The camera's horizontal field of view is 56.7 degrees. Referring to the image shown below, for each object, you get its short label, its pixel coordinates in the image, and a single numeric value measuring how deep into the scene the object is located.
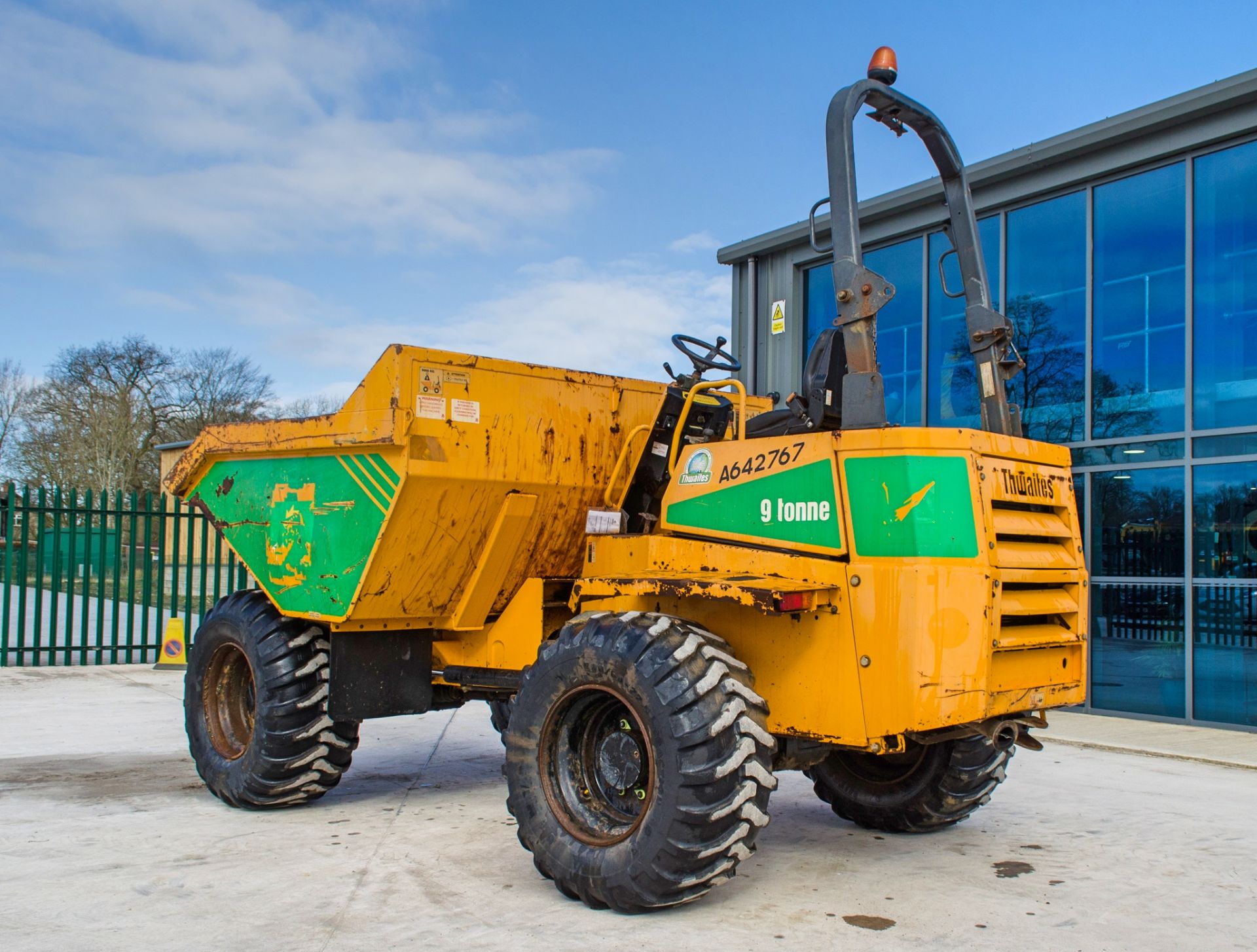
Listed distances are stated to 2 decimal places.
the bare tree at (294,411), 45.25
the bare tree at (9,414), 44.78
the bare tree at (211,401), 41.94
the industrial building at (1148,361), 10.25
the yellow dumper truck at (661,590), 4.55
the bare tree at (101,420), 38.88
